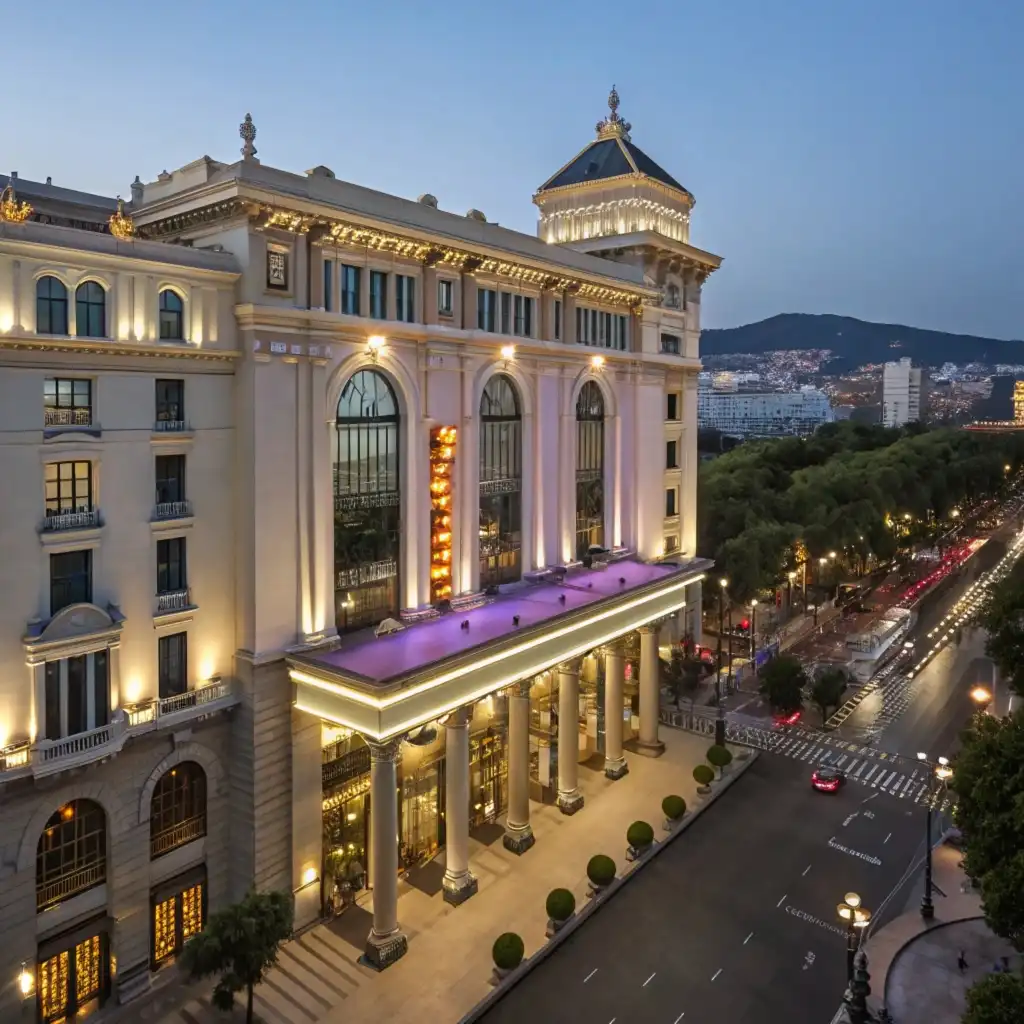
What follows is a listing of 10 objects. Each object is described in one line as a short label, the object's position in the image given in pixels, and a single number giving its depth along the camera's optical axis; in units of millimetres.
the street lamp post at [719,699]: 43906
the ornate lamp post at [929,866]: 29609
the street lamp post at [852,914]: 24219
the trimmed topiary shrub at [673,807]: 35656
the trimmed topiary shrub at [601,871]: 30859
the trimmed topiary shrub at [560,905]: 28422
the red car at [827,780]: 40219
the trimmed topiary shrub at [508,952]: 26047
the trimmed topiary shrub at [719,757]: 40281
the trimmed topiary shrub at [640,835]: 33188
